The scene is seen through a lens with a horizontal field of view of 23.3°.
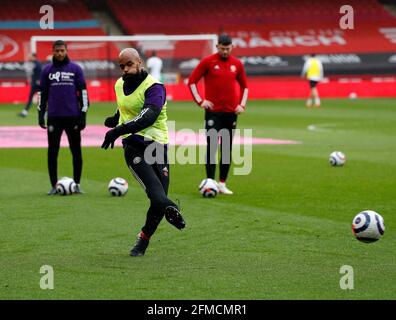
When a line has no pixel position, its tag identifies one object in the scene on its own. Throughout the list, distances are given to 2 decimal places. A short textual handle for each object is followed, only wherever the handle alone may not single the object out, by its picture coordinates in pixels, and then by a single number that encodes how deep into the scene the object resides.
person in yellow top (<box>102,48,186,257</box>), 10.31
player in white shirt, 42.66
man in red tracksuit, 16.08
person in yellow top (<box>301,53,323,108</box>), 43.00
